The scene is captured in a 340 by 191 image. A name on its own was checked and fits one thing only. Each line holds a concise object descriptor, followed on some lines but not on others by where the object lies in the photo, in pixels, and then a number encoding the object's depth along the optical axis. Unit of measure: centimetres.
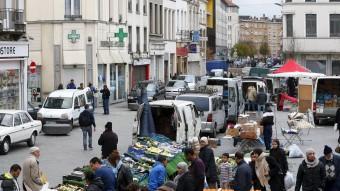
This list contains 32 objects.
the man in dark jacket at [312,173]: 1447
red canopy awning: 4069
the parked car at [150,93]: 4448
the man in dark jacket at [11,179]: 1323
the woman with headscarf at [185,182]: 1348
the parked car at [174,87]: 4778
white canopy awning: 3862
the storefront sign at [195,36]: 8312
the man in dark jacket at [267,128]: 2494
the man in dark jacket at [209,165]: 1658
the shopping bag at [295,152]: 2397
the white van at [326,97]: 3494
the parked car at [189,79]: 5652
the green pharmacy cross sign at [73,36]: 4588
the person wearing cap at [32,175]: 1565
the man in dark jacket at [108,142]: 2033
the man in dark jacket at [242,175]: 1479
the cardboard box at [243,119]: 2695
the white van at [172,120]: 2286
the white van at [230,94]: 3312
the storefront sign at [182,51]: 7594
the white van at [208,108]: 2883
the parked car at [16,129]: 2467
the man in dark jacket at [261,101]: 3553
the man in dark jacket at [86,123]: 2534
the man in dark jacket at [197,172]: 1454
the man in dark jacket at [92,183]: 1256
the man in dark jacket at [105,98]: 4003
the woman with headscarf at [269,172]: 1565
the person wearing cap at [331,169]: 1473
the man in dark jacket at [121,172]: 1449
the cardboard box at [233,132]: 2514
